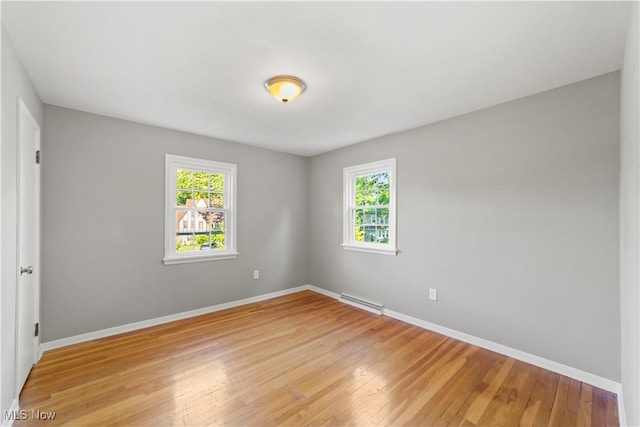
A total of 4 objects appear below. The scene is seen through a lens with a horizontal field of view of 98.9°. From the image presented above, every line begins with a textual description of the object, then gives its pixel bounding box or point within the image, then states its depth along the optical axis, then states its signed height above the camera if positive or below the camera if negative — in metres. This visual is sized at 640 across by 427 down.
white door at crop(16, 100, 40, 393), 2.00 -0.21
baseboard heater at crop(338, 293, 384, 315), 3.77 -1.29
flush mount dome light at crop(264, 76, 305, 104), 2.23 +1.07
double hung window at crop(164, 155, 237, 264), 3.55 +0.07
